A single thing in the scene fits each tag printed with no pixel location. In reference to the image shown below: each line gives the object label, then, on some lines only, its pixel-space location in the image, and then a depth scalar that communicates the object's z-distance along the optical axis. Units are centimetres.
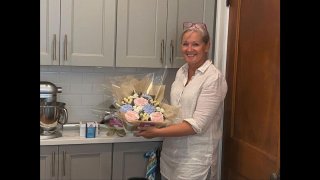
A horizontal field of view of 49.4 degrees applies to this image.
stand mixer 219
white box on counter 228
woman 195
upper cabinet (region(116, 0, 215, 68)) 238
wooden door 190
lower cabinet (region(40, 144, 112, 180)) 219
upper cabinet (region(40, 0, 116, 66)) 222
